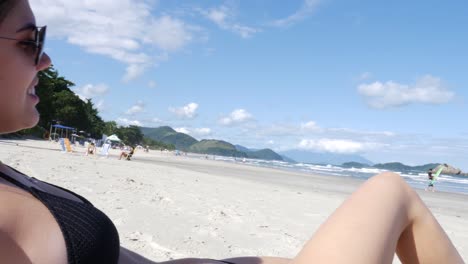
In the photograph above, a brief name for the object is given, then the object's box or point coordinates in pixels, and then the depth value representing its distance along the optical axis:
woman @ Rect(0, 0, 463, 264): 0.97
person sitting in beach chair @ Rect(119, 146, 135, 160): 21.53
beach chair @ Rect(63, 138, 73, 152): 19.80
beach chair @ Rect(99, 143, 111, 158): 20.72
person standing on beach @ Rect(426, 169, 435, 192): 20.06
